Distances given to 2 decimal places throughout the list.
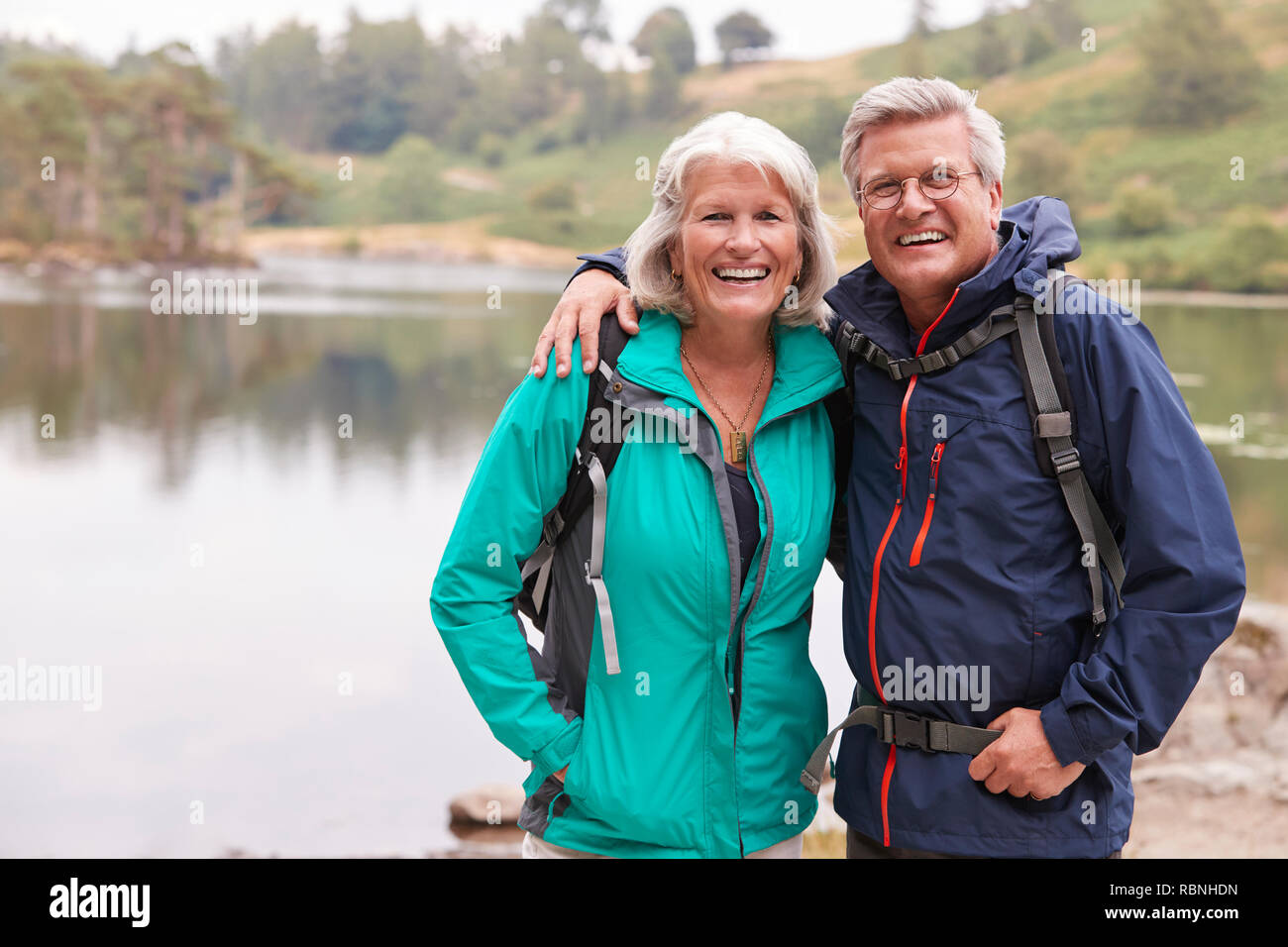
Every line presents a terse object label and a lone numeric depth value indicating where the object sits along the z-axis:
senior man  1.71
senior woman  1.85
